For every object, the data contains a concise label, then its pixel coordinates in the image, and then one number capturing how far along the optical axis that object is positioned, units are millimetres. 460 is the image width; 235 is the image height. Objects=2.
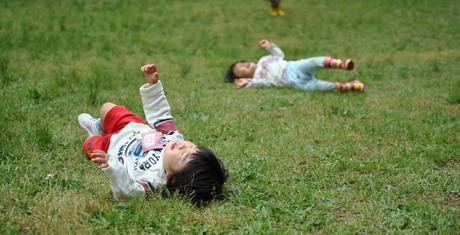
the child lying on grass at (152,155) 2586
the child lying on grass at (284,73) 5676
